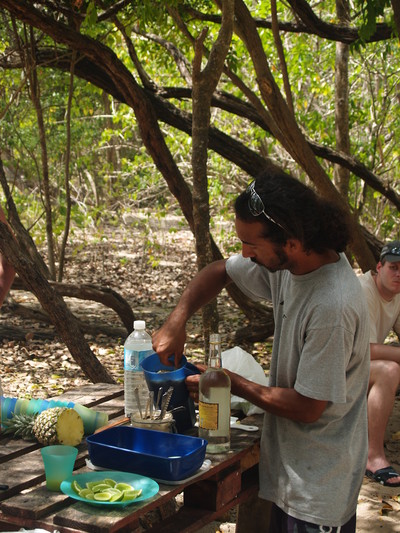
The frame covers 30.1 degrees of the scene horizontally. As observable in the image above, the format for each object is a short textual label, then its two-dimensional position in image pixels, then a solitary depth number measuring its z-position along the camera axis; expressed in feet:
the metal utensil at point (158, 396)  8.04
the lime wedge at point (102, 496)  6.33
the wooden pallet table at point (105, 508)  6.23
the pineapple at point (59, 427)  8.10
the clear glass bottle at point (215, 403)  7.77
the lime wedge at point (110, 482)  6.65
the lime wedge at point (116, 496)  6.32
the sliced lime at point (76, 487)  6.57
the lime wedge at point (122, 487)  6.55
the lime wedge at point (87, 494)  6.43
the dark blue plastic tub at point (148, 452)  6.91
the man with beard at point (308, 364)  7.41
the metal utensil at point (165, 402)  7.85
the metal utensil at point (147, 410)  7.98
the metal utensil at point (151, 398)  7.87
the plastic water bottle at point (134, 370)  8.82
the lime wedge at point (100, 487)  6.55
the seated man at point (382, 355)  14.34
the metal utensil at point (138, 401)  7.86
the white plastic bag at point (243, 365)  10.71
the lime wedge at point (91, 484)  6.63
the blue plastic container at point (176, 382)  8.16
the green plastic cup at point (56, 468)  6.80
